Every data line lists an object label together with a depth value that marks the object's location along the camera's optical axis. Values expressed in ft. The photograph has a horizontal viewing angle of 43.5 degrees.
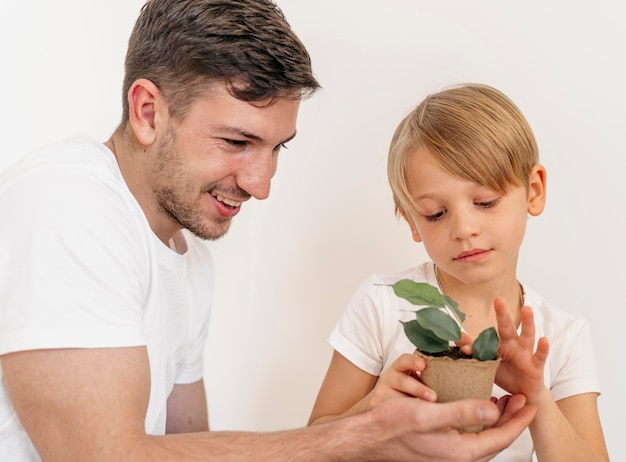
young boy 5.16
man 4.31
